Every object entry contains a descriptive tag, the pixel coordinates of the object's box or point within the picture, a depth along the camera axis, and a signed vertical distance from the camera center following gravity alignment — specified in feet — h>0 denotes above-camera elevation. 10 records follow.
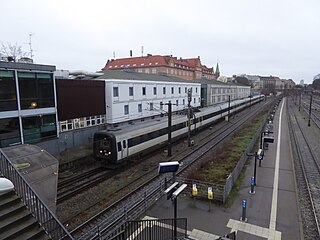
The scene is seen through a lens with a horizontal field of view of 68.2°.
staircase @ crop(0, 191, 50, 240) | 19.54 -11.21
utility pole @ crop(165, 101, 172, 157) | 69.19 -13.51
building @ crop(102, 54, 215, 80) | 257.96 +29.50
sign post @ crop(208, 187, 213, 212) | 37.91 -16.83
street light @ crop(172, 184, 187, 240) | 26.07 -11.65
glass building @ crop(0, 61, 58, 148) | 57.77 -3.16
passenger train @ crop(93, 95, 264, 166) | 57.06 -13.21
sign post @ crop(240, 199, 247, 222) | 34.50 -18.38
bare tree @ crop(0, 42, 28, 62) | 116.06 +19.92
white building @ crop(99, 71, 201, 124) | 93.07 -2.52
